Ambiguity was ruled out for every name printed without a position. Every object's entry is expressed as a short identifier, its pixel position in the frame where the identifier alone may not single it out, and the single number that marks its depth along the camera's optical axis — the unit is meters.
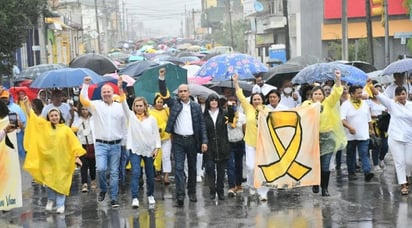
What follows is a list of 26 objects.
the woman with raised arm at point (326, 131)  11.13
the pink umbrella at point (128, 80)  16.27
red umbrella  14.11
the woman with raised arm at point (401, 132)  10.95
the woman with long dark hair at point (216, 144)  11.00
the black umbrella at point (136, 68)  18.86
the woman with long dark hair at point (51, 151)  10.41
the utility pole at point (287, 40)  40.64
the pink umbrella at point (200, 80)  17.62
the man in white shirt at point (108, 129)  10.80
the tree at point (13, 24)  19.85
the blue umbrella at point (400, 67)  13.79
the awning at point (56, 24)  51.98
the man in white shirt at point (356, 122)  12.58
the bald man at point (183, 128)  10.75
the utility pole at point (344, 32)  28.31
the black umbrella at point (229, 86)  14.83
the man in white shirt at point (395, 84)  13.81
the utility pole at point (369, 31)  28.67
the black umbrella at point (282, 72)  17.14
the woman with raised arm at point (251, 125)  11.10
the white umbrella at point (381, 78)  16.78
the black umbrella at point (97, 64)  19.28
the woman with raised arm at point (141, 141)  10.58
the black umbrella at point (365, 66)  19.88
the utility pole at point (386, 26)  29.50
